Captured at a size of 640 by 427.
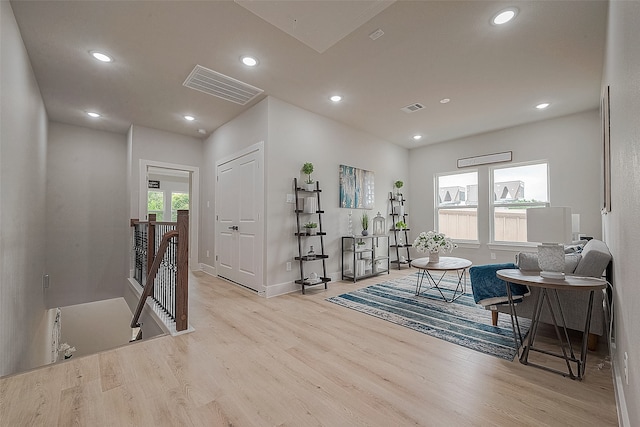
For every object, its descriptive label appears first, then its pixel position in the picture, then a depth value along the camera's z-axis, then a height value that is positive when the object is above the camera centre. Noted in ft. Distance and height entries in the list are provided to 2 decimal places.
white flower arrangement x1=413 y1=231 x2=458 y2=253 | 12.09 -1.28
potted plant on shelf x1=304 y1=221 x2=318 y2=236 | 13.60 -0.61
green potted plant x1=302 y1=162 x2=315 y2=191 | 13.76 +2.18
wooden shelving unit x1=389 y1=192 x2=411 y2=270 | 19.57 -1.59
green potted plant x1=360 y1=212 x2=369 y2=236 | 16.59 -0.57
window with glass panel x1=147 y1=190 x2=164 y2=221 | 32.50 +1.44
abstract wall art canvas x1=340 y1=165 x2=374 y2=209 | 16.14 +1.65
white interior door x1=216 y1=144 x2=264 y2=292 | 13.17 -0.20
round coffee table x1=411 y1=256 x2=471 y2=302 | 11.45 -2.17
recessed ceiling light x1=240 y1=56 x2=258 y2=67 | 9.64 +5.49
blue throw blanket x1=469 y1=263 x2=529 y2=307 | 8.13 -2.19
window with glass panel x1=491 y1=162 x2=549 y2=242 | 15.99 +1.08
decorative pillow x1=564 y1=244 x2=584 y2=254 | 9.89 -1.31
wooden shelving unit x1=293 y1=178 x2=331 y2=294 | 13.32 -1.34
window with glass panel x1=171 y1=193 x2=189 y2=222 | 33.35 +1.70
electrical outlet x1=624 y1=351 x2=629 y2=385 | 4.32 -2.48
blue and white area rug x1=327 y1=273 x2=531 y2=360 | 7.87 -3.61
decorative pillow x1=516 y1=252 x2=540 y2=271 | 7.79 -1.36
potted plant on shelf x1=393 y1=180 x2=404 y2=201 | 19.80 +2.00
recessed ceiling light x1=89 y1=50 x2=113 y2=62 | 9.36 +5.51
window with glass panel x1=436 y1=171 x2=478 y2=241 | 18.57 +0.63
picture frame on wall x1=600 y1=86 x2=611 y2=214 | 7.34 +1.86
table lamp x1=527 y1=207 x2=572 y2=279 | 6.53 -0.49
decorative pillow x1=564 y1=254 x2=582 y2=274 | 7.54 -1.36
